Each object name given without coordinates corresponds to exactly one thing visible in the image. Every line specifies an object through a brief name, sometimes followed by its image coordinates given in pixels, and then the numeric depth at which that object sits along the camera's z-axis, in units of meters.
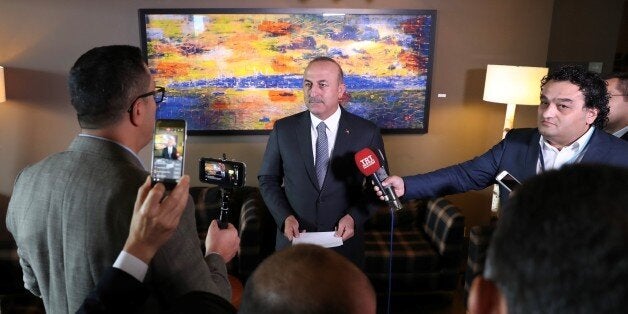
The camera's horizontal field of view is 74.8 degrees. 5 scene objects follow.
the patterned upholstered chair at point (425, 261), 3.02
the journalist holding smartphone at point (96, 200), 0.89
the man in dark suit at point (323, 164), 2.02
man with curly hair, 1.62
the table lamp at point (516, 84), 3.06
